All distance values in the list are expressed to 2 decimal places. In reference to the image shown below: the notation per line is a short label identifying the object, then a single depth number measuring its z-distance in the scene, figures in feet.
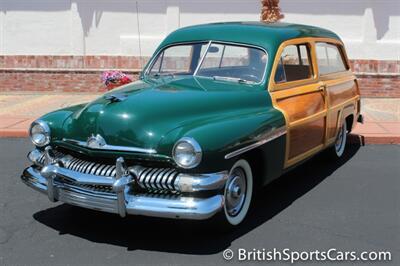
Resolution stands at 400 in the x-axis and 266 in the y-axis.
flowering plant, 27.67
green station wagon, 12.12
